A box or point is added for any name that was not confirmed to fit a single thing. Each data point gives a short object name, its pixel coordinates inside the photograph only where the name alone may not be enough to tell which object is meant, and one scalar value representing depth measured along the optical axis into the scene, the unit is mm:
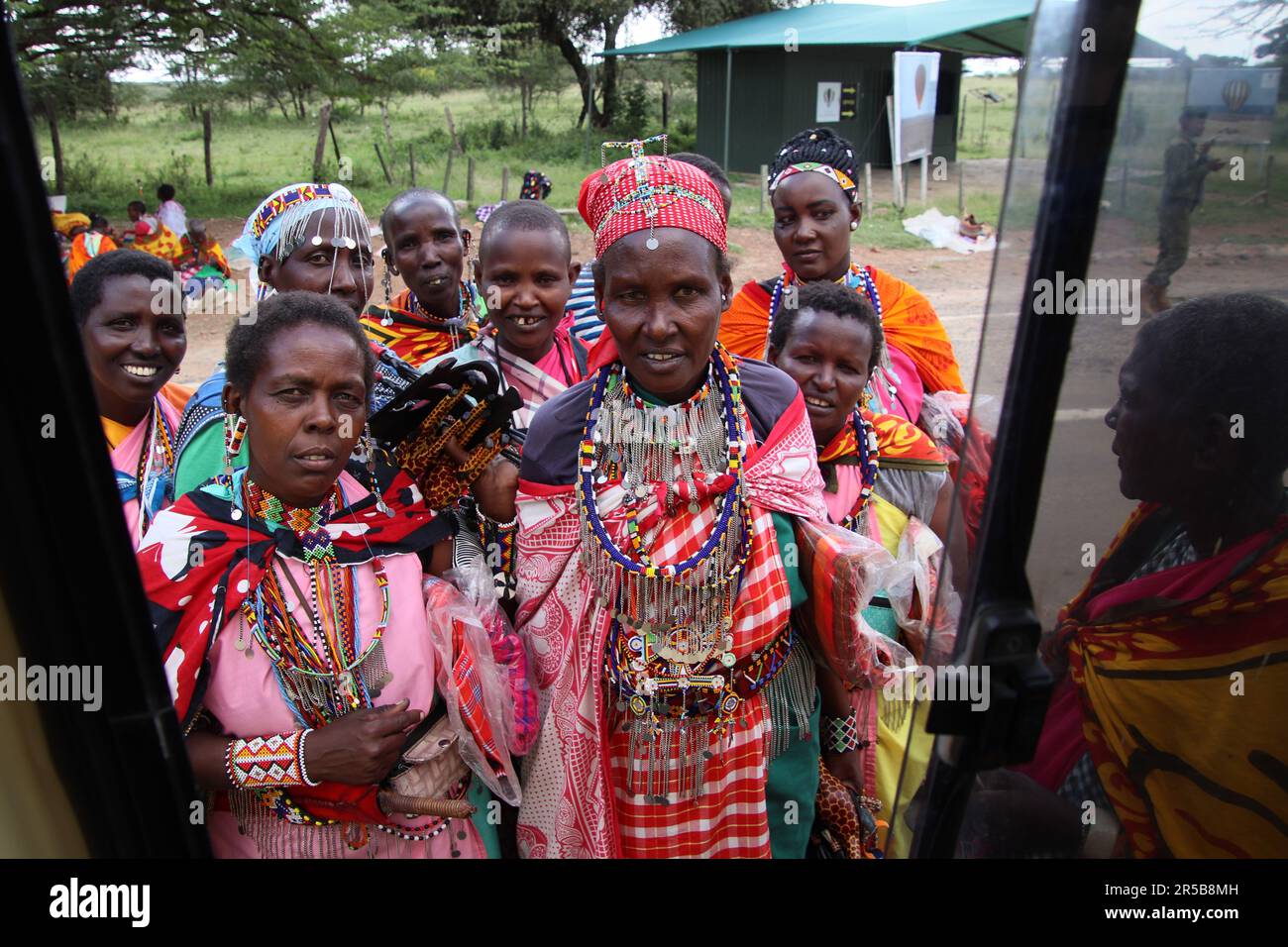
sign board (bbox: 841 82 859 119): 20578
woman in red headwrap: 1998
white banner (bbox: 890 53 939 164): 16641
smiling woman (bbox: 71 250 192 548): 2760
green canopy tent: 18984
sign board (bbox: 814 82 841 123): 20359
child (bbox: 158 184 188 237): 12172
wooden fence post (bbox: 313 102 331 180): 14727
